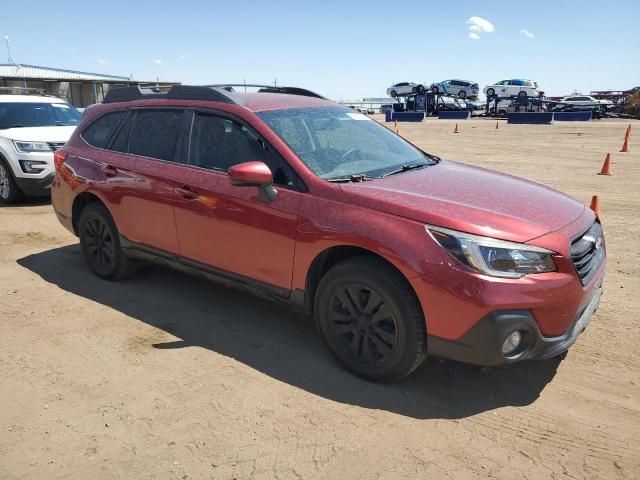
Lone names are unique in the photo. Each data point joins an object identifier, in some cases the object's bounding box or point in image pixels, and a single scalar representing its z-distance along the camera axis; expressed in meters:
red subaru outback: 2.88
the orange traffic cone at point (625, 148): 16.47
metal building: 31.45
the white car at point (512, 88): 42.22
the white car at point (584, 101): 40.88
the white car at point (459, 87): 46.22
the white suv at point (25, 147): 8.41
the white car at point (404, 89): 45.68
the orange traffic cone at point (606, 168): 11.76
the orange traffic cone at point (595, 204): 6.25
